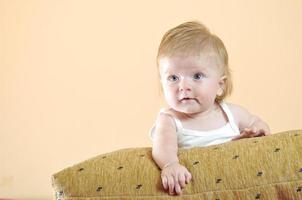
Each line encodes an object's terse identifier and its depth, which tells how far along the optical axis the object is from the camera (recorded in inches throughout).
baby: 45.4
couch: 38.0
